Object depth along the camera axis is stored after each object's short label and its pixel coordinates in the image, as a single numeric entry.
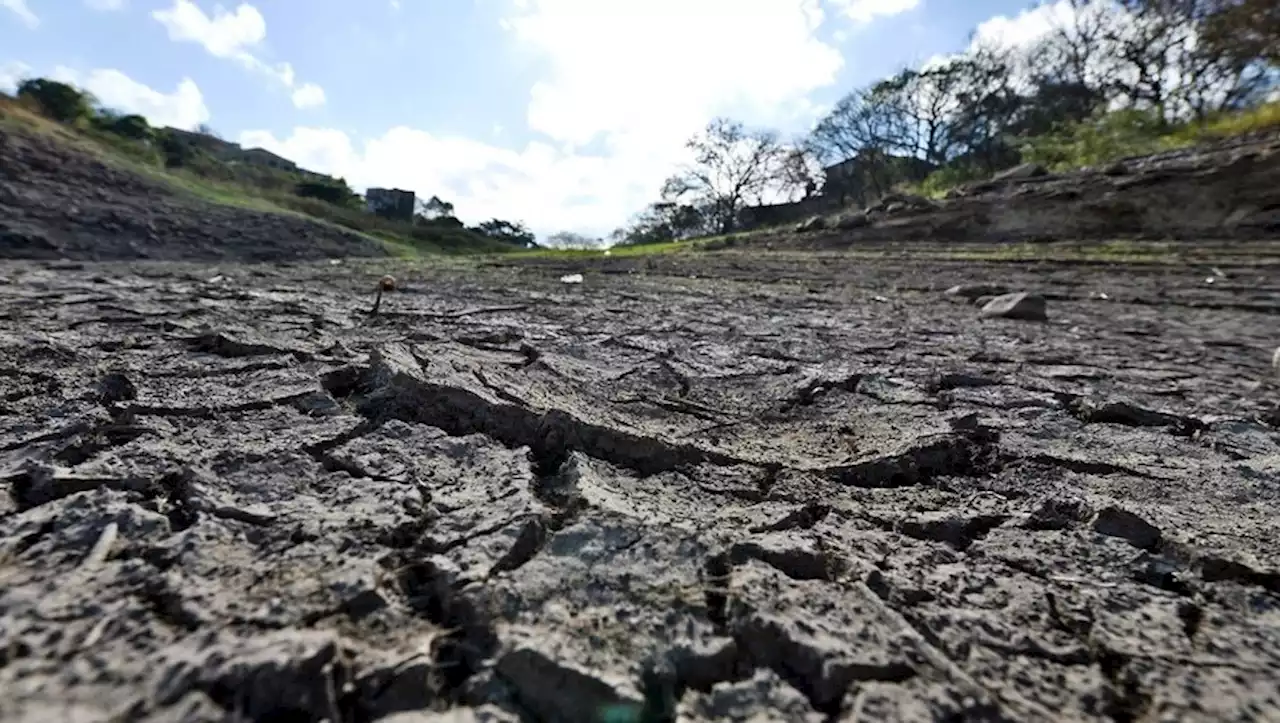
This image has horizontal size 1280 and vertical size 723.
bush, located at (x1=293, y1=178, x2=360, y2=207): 19.47
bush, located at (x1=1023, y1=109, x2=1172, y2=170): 10.88
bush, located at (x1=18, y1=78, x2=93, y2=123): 13.47
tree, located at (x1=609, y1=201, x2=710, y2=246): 27.48
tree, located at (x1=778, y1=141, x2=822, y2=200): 25.80
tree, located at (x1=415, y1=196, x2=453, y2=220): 25.47
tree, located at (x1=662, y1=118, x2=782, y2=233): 27.05
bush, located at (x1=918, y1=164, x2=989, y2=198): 15.79
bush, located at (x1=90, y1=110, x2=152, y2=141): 14.42
